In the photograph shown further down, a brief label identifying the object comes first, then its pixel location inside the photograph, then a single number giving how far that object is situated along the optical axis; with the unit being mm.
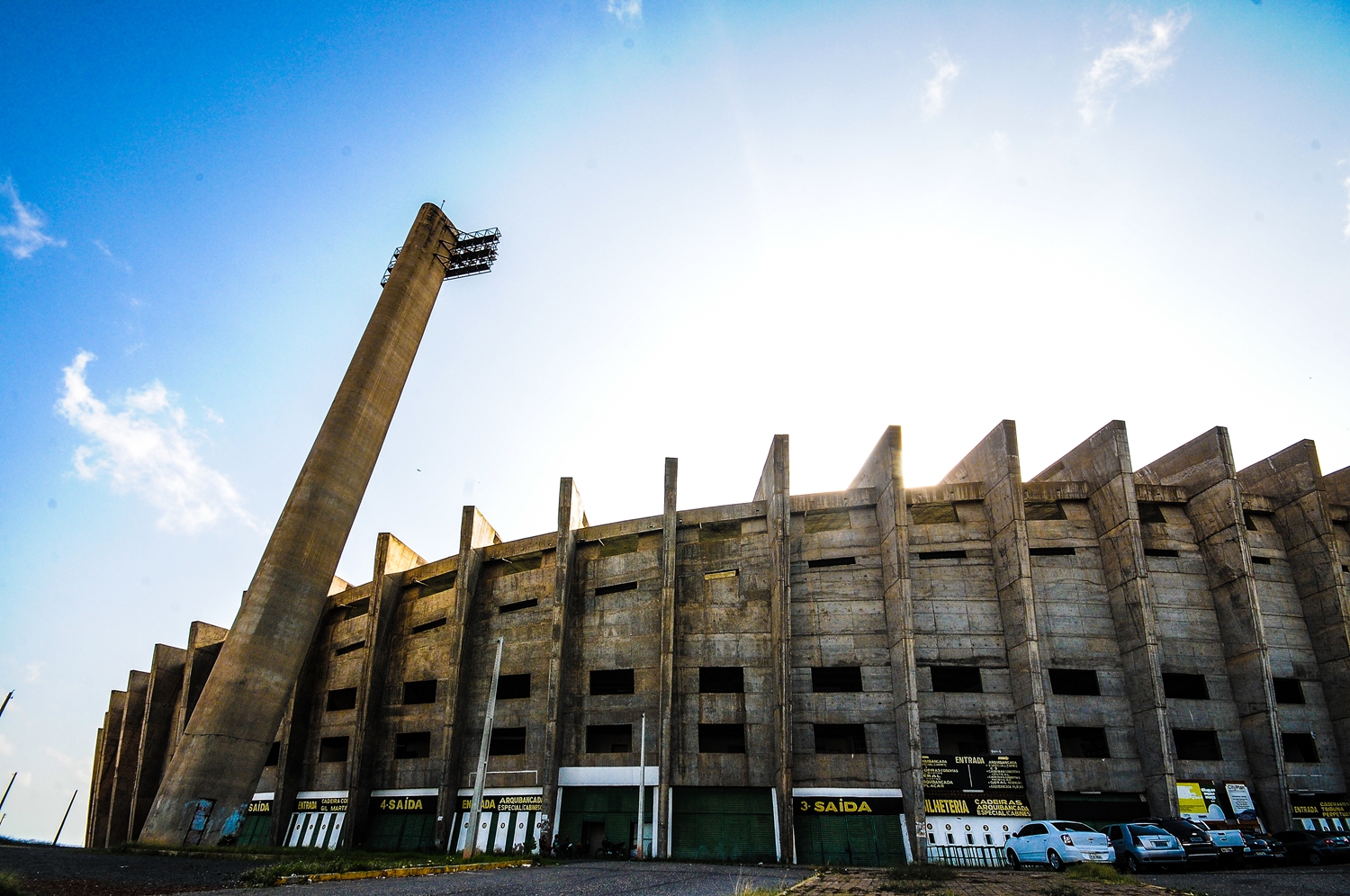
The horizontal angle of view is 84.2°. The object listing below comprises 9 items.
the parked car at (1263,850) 23605
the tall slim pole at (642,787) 31219
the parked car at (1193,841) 21750
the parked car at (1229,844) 22822
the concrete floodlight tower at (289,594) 30578
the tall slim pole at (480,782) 25180
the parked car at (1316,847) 24797
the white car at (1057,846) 21125
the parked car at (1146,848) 21141
